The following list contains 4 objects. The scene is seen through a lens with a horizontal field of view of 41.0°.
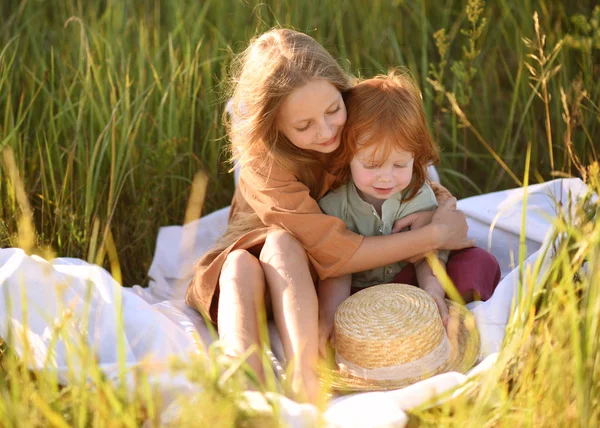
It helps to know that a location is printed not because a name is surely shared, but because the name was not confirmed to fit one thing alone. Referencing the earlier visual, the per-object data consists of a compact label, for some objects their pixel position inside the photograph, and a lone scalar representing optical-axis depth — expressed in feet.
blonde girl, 7.29
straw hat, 6.72
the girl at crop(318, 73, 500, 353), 7.58
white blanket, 5.67
